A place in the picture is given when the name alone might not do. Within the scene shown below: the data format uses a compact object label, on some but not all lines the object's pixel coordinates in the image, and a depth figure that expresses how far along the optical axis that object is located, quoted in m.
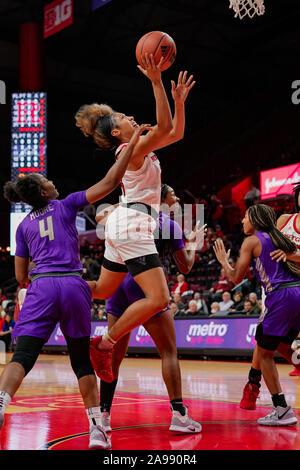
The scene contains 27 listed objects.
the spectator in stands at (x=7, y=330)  17.48
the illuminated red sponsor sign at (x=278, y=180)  19.67
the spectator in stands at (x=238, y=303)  13.09
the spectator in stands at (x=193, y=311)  13.66
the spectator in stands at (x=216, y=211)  19.98
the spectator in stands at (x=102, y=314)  16.21
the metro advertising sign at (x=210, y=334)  12.16
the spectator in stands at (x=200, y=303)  13.81
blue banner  14.62
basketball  4.33
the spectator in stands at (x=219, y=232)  17.84
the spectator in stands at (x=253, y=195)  20.52
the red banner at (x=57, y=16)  17.16
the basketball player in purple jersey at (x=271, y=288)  4.62
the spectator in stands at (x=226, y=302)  13.41
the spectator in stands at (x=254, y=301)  12.31
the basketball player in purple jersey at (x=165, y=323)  4.23
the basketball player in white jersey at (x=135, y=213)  4.07
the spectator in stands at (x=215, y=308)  13.41
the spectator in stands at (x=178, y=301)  14.55
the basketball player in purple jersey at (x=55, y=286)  3.63
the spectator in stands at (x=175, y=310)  14.31
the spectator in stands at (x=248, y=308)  12.35
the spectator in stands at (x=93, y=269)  17.92
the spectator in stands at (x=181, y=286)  15.63
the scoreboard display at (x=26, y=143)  16.61
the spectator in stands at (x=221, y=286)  14.78
